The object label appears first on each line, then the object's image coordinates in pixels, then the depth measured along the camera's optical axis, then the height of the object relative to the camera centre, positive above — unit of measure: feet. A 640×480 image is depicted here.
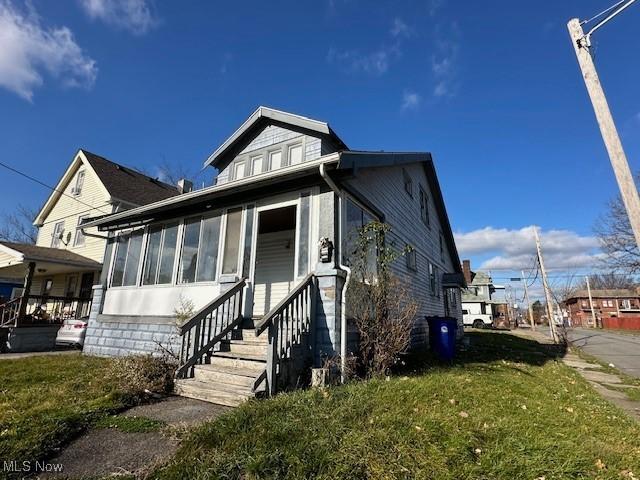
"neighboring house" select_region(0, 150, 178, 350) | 41.46 +14.28
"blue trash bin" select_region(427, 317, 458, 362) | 30.99 -0.40
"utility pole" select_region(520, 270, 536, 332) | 119.09 +13.62
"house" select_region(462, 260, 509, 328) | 123.91 +11.80
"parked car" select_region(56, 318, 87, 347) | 39.99 +0.63
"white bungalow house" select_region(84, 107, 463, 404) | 18.49 +6.26
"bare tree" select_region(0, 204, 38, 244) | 95.20 +31.65
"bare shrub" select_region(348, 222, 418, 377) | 20.03 +1.20
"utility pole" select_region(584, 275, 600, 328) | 142.87 +3.59
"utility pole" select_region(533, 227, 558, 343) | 63.16 +7.05
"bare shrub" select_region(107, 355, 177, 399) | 16.67 -2.00
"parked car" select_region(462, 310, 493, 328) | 123.94 +4.07
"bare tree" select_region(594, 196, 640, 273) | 96.32 +23.82
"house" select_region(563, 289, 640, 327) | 166.61 +12.94
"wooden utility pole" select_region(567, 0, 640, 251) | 16.78 +11.00
